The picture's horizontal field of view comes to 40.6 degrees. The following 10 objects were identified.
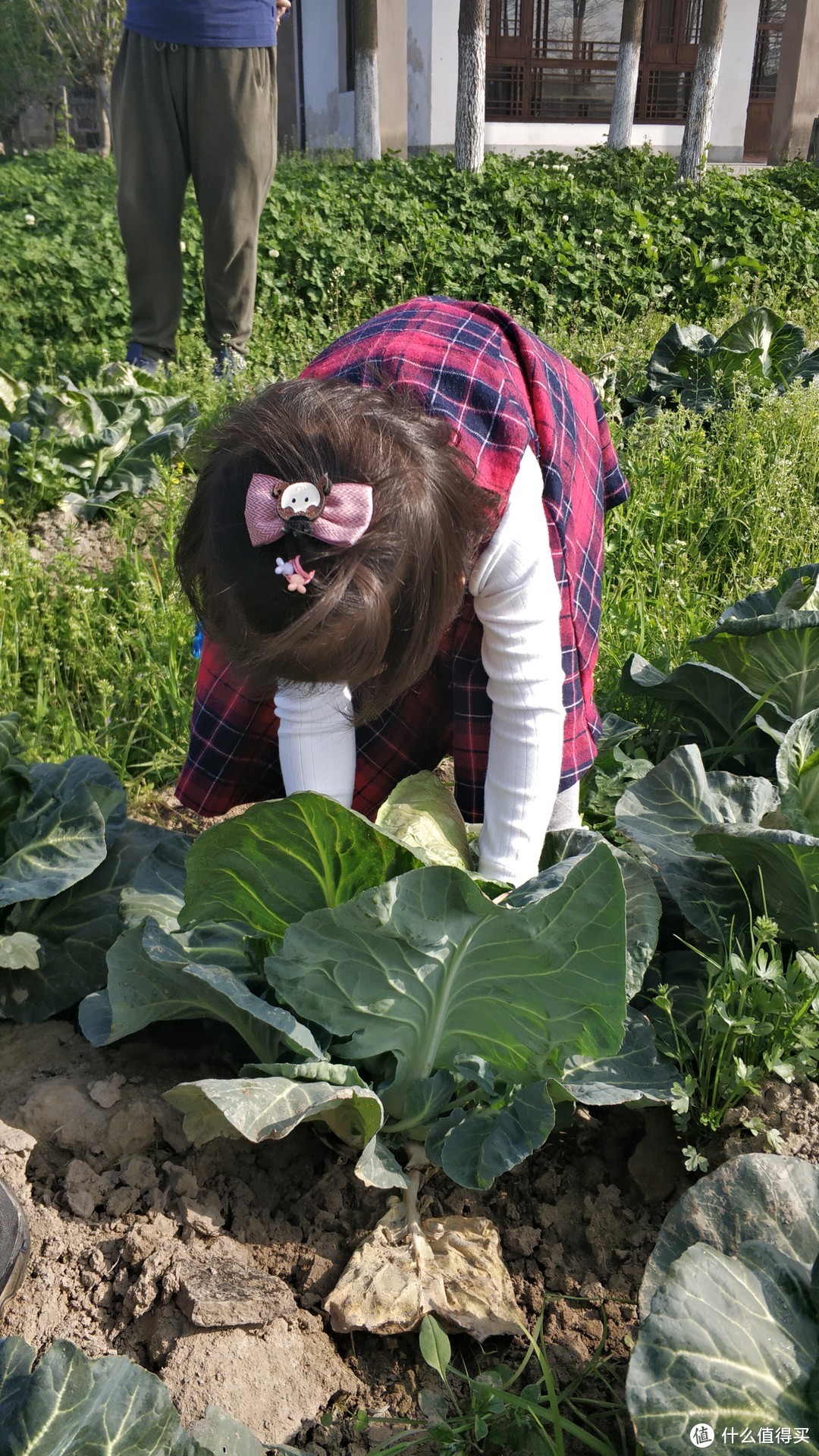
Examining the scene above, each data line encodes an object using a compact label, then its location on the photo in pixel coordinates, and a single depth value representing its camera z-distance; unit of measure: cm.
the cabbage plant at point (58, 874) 189
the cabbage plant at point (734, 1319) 116
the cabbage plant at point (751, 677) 215
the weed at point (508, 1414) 132
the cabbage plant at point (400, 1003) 140
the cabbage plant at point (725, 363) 443
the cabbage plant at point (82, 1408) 117
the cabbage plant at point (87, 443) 365
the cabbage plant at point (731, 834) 174
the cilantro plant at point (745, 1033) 162
